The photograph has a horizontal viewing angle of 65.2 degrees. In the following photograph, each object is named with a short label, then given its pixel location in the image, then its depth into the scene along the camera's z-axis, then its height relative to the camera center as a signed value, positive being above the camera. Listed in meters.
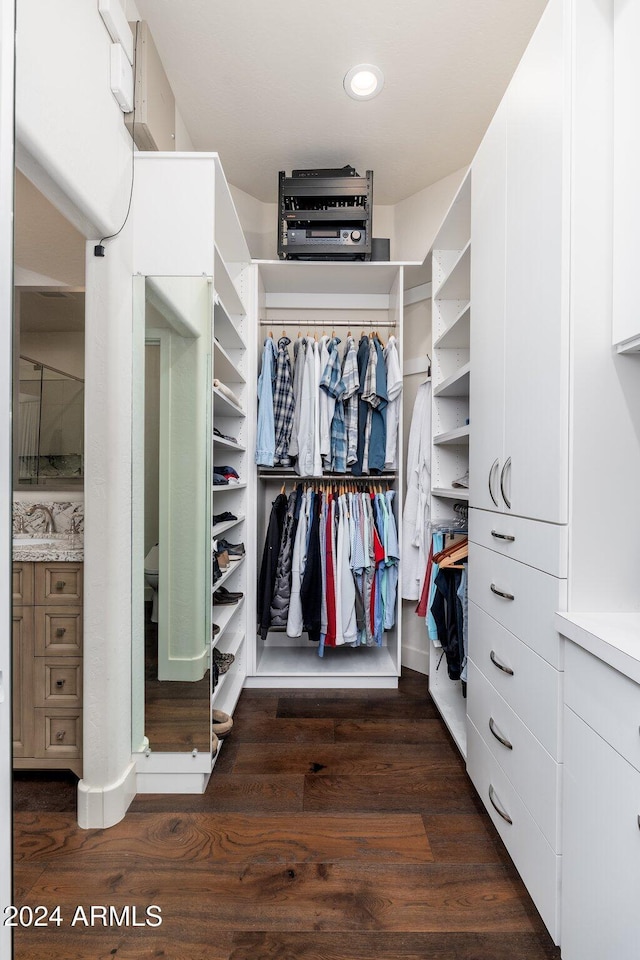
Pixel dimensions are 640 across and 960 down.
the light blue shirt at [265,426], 2.68 +0.27
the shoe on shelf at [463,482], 2.35 -0.01
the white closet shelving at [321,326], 2.72 +0.90
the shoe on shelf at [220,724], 2.00 -1.01
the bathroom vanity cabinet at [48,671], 1.84 -0.73
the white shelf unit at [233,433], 2.28 +0.23
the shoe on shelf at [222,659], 2.14 -0.81
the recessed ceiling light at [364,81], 2.08 +1.69
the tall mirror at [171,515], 1.79 -0.15
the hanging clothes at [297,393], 2.74 +0.46
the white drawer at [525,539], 1.18 -0.17
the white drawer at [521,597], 1.20 -0.33
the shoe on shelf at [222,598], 2.32 -0.58
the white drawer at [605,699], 0.90 -0.44
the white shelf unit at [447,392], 2.43 +0.44
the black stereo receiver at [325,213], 2.51 +1.35
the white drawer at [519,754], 1.18 -0.76
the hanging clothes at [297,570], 2.65 -0.50
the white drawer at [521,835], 1.16 -0.96
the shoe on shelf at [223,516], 2.39 -0.20
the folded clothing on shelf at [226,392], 2.06 +0.37
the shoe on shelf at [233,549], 2.43 -0.37
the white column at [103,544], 1.64 -0.23
